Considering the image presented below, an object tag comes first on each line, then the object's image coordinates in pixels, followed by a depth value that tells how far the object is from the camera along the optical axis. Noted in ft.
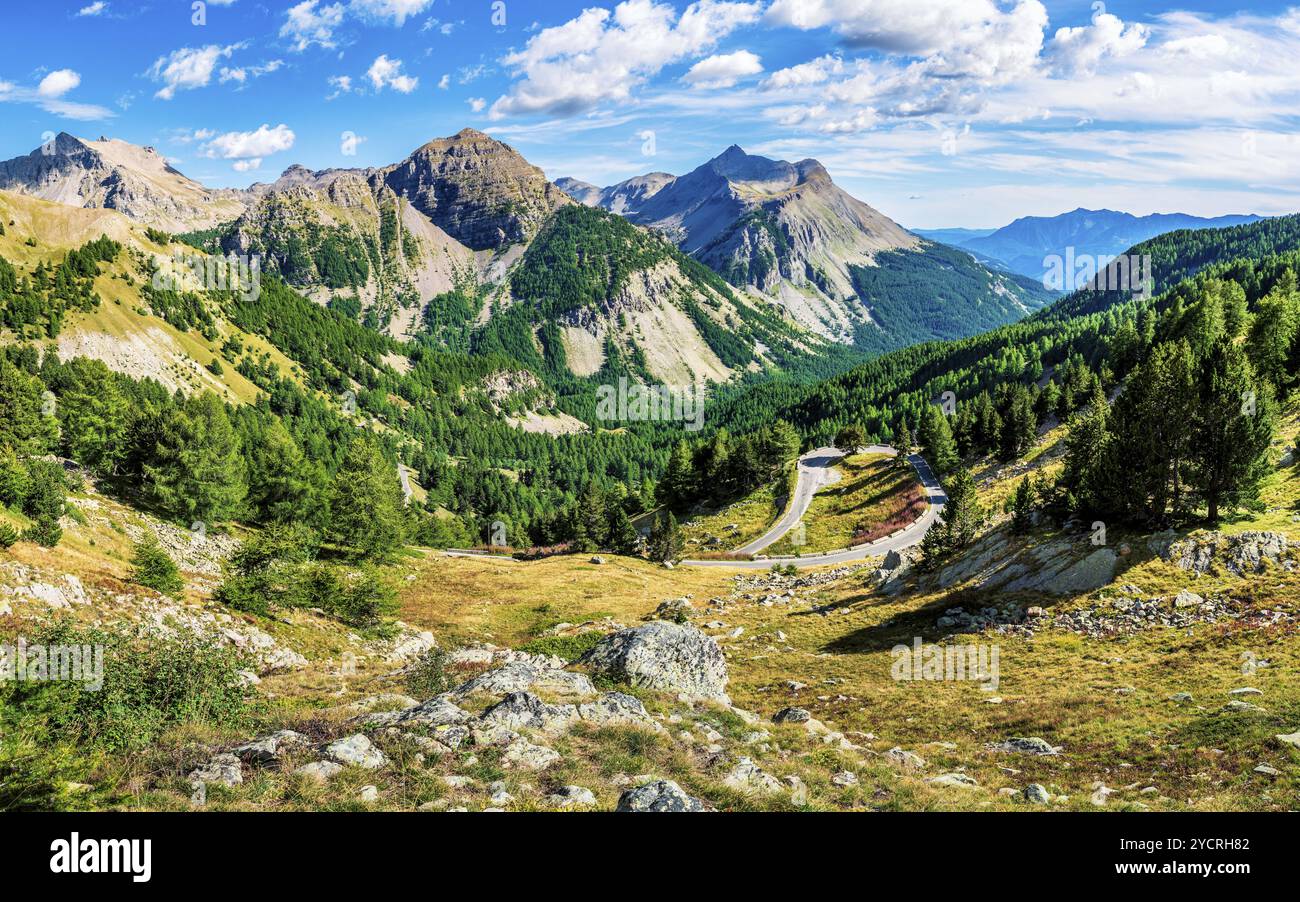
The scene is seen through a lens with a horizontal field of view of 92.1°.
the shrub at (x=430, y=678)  80.79
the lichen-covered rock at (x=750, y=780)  54.70
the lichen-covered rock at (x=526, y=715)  63.26
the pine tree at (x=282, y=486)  247.29
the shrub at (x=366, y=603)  131.54
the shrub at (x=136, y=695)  51.62
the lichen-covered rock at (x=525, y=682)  76.71
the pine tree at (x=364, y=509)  205.57
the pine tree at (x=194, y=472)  188.85
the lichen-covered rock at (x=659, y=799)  45.83
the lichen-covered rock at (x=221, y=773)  46.52
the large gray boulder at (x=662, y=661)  95.45
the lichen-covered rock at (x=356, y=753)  51.26
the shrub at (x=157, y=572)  105.40
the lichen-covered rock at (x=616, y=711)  70.64
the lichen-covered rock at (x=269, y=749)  51.48
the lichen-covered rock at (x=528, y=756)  55.16
